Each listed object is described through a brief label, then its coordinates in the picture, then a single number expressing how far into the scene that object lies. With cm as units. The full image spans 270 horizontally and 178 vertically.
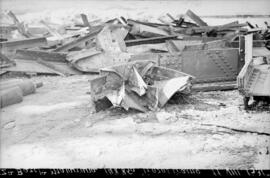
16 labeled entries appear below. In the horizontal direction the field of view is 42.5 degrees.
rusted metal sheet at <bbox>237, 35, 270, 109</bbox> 480
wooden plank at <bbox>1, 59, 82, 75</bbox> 840
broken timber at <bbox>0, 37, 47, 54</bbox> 934
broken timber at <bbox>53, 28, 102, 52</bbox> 928
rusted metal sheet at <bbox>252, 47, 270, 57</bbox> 650
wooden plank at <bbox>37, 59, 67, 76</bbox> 849
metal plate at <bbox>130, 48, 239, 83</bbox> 651
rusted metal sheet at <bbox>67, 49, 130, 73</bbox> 822
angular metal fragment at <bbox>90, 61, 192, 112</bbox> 527
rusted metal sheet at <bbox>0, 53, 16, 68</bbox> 861
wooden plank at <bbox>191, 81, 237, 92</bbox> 635
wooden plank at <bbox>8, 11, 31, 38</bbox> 1109
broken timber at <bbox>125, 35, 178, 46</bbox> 860
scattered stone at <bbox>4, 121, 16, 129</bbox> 500
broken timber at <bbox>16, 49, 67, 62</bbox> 862
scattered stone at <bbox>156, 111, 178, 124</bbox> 489
